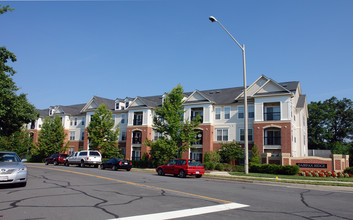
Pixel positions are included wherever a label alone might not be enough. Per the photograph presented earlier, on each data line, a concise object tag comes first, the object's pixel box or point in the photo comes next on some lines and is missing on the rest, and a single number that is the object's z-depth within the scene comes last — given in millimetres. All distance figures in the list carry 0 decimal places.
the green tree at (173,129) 33188
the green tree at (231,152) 33656
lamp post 19692
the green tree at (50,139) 48525
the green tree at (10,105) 18091
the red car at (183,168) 20594
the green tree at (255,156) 31156
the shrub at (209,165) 32125
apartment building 32719
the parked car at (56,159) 36738
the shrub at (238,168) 30244
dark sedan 27958
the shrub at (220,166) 31688
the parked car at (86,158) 31988
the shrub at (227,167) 31516
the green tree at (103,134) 41672
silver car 11178
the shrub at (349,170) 24047
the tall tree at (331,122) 61594
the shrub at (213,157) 33625
